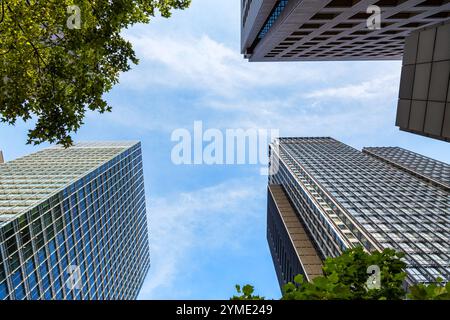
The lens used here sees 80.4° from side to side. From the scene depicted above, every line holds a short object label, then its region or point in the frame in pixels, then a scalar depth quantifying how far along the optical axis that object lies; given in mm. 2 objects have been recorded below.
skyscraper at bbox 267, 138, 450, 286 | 47125
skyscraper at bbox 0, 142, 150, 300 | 38875
